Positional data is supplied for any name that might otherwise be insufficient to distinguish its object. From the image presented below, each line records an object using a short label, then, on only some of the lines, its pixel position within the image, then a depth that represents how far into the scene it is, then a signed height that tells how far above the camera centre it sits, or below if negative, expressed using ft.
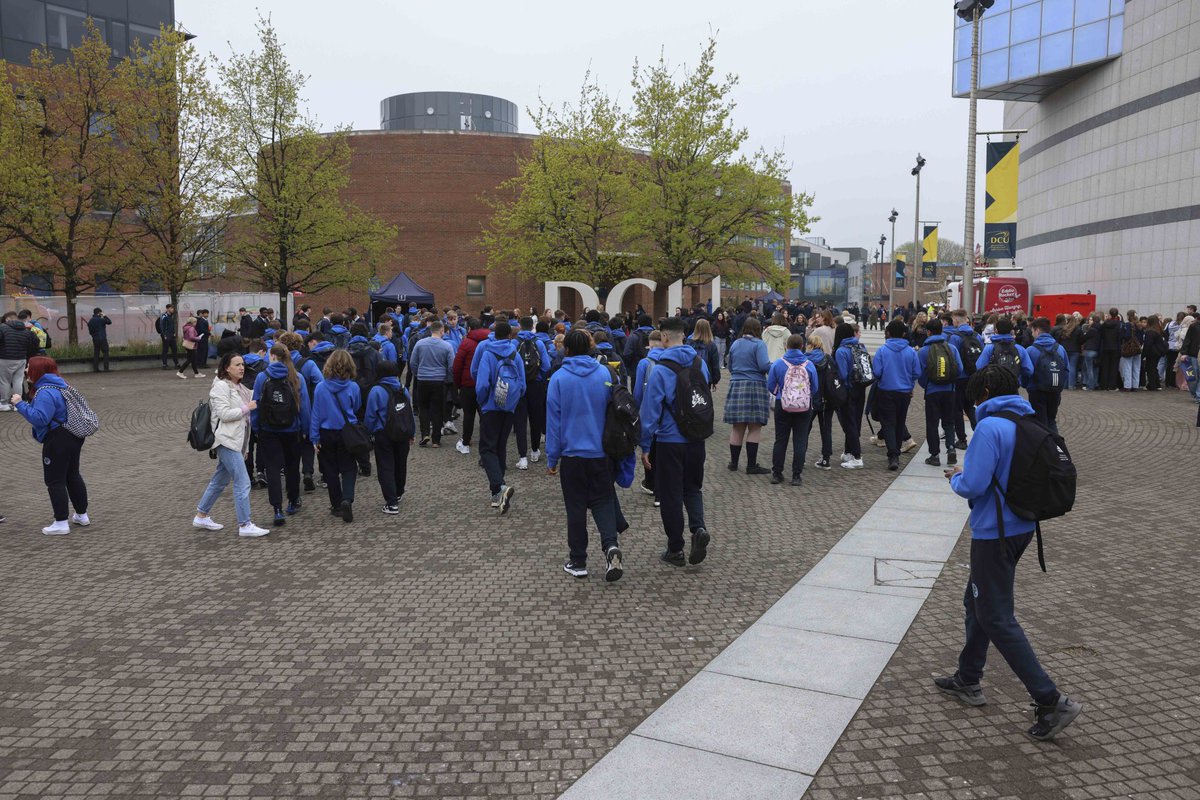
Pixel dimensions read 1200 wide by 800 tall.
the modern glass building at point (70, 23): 114.01 +41.11
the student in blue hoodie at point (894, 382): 37.37 -3.07
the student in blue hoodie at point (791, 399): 34.81 -3.60
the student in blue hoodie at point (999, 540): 14.57 -3.92
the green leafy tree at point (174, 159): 86.89 +16.46
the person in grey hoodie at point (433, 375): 42.39 -2.76
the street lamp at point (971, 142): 75.61 +14.83
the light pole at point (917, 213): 159.02 +18.80
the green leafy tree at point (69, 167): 79.77 +14.61
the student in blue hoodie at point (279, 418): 27.99 -3.19
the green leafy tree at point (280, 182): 98.58 +15.64
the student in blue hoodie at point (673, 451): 23.68 -3.72
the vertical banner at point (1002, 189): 83.71 +11.66
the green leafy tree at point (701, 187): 103.81 +14.93
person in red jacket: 40.04 -2.48
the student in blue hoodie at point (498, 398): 31.22 -2.95
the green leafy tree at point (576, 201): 113.91 +15.19
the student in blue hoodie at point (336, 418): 29.14 -3.31
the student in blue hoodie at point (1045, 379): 37.76 -3.03
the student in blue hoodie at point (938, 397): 36.86 -3.70
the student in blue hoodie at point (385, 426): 29.86 -3.67
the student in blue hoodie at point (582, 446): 22.81 -3.39
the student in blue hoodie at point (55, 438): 26.66 -3.57
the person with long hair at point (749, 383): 35.19 -2.85
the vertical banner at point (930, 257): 131.75 +8.06
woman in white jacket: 26.91 -3.37
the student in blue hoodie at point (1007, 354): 35.83 -1.83
